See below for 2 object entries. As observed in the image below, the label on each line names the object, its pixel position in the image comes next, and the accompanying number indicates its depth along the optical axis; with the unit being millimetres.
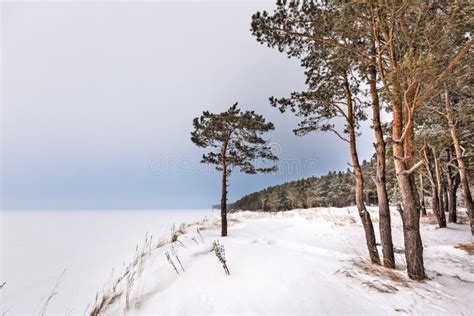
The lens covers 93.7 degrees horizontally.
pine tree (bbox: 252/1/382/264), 5250
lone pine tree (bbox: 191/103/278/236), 11273
